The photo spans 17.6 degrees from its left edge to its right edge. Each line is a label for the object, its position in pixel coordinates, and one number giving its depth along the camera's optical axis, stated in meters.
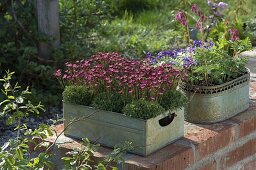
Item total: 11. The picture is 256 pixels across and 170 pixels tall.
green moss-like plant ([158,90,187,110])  3.26
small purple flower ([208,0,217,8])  7.34
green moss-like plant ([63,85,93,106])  3.35
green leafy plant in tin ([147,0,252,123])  3.61
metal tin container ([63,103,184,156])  3.13
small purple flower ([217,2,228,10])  6.96
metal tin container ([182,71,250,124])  3.60
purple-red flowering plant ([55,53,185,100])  3.22
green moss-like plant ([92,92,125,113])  3.23
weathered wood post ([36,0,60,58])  6.24
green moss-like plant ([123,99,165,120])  3.12
